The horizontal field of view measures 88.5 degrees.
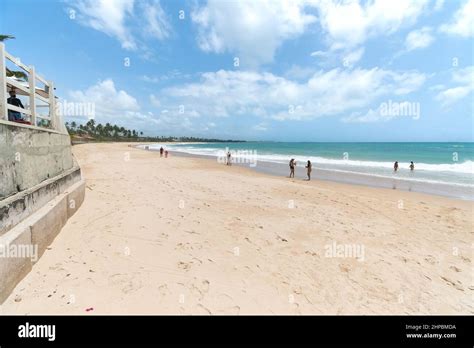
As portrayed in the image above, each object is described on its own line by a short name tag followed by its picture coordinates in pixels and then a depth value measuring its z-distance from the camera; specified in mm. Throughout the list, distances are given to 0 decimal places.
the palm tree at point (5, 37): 13417
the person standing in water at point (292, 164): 17958
